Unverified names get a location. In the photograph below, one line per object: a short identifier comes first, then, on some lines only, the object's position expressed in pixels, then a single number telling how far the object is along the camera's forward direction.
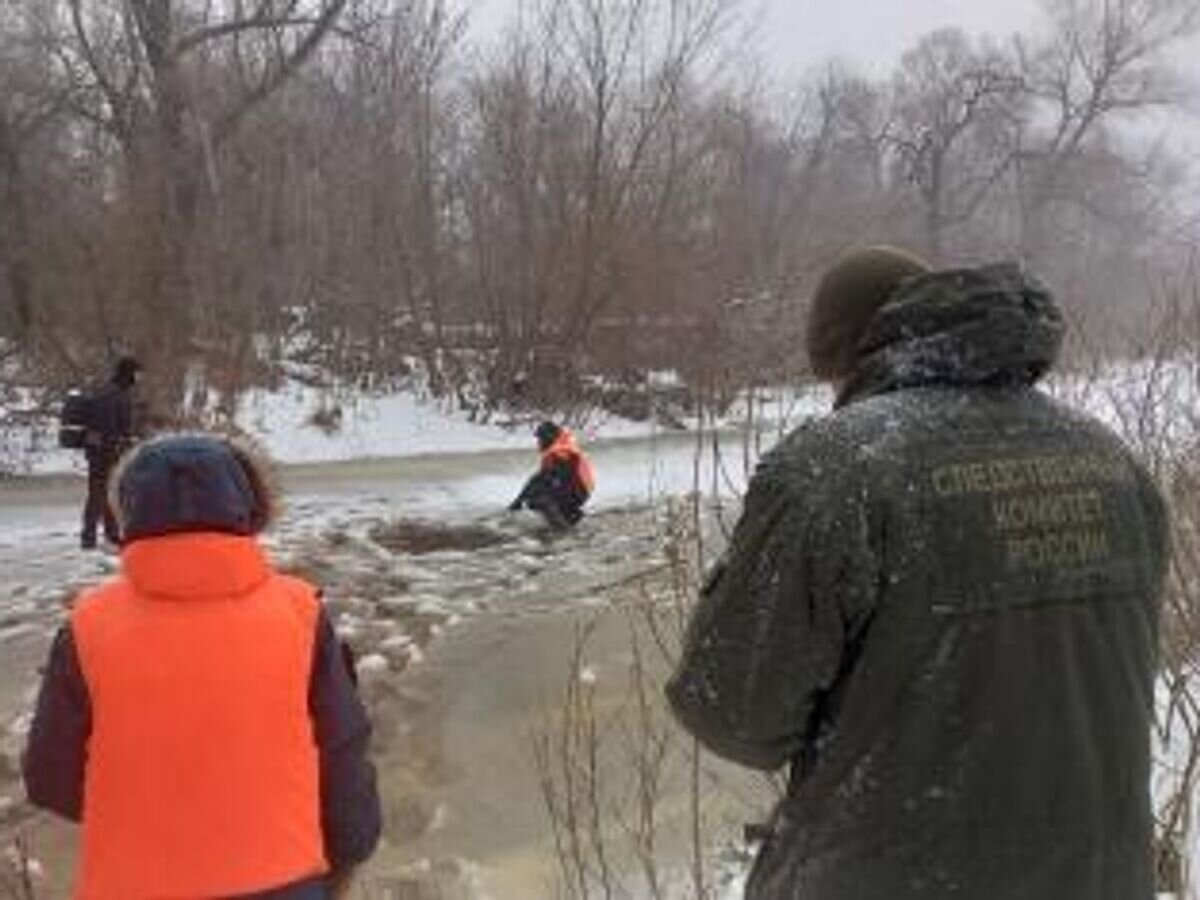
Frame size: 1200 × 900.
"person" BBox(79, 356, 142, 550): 13.93
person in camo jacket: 2.26
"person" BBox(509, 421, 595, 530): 15.63
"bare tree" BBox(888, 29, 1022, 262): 54.94
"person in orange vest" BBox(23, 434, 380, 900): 2.96
